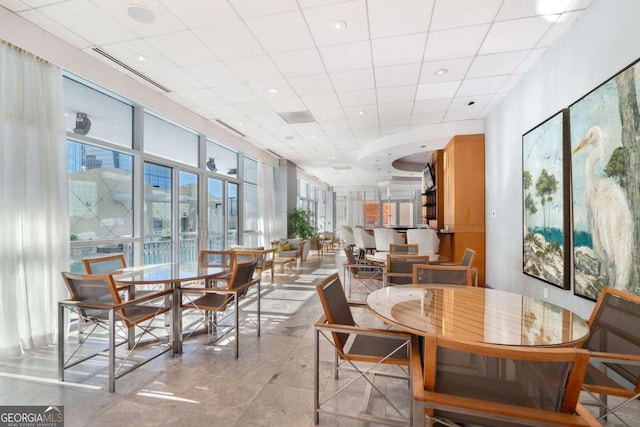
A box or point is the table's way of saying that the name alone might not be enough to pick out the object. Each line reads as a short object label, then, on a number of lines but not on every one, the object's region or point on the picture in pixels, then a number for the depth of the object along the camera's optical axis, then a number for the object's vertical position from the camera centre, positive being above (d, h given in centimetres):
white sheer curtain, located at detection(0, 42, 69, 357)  279 +18
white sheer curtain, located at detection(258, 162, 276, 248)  856 +38
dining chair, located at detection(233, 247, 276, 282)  465 -81
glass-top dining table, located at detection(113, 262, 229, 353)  256 -54
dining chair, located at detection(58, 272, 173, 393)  223 -83
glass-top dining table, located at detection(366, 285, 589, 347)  139 -57
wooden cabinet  578 +34
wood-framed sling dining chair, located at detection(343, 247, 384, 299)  443 -86
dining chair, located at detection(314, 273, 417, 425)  174 -86
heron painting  211 +23
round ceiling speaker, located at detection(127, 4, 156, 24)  276 +196
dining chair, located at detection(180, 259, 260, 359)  279 -82
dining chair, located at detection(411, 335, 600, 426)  92 -58
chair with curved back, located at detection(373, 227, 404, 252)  625 -46
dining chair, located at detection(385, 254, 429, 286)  351 -56
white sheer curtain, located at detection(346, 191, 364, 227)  1669 +43
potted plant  962 -23
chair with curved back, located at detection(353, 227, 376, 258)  752 -61
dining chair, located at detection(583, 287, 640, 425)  150 -68
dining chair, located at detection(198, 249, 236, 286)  373 -54
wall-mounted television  829 +110
